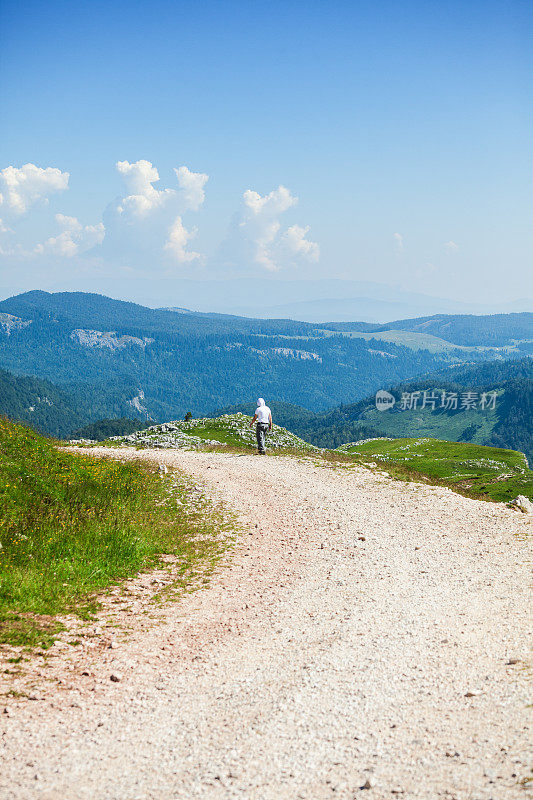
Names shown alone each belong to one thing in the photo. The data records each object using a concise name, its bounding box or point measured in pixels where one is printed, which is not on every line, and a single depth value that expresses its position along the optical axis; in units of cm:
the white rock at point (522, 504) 2020
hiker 3222
